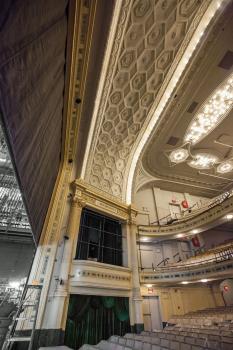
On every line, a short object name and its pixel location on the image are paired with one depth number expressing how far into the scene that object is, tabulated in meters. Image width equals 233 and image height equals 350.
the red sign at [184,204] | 16.06
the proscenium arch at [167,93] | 7.41
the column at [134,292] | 7.84
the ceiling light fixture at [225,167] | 14.48
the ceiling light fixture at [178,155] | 13.55
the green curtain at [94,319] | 6.53
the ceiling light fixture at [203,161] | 13.97
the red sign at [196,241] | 13.85
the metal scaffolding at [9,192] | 4.96
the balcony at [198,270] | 8.11
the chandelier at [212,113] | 10.31
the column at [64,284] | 6.00
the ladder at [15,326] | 4.52
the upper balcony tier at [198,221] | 10.25
